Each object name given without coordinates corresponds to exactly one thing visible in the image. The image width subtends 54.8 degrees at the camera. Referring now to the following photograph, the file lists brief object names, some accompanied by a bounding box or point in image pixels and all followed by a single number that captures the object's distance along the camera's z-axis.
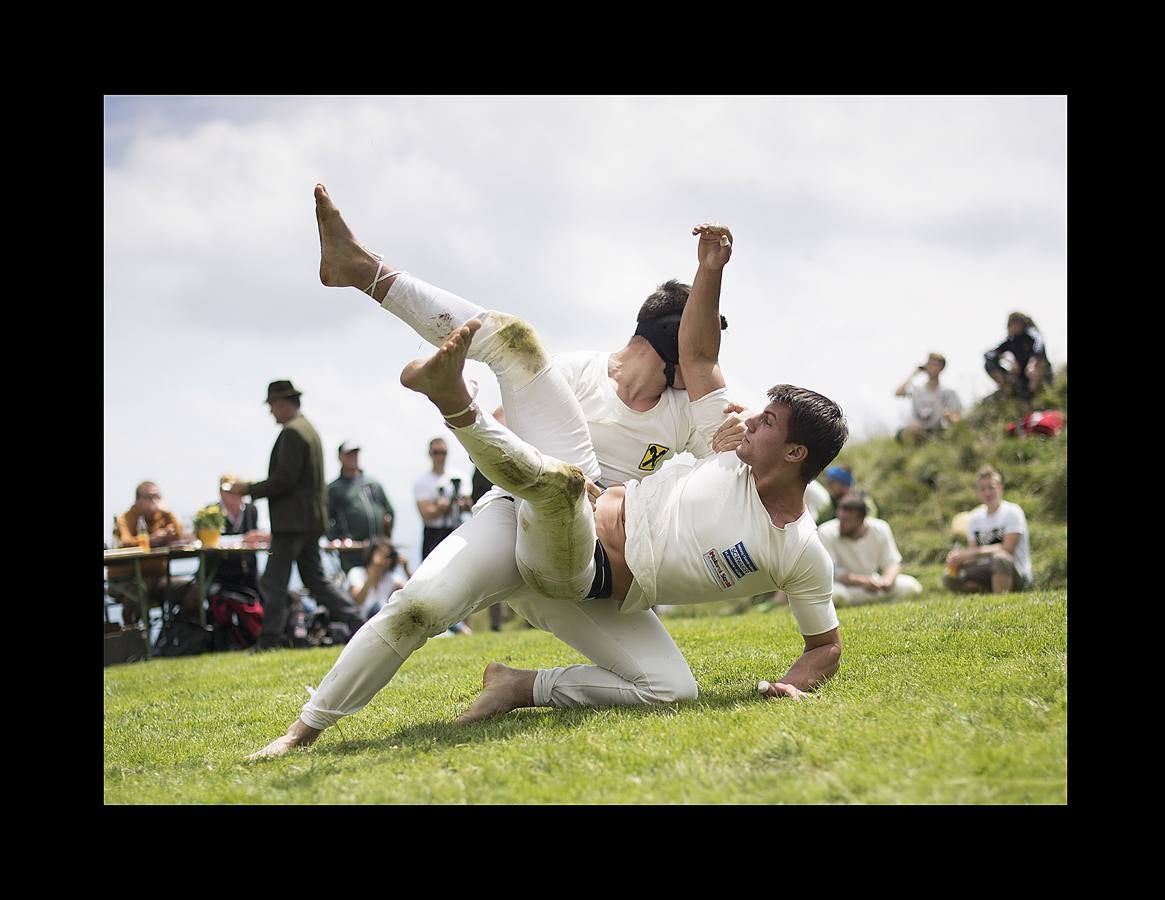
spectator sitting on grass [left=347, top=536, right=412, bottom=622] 12.96
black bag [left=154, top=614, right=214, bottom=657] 11.55
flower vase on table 11.56
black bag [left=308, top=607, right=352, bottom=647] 11.96
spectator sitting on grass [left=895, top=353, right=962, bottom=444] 15.93
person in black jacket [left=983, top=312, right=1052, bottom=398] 15.30
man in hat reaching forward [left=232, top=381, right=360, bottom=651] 10.83
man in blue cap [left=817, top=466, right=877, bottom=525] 13.05
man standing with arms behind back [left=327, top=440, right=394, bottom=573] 13.34
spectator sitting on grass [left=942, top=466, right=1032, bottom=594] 10.59
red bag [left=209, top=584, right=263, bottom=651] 11.66
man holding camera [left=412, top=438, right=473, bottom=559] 12.59
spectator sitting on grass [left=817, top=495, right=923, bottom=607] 11.14
